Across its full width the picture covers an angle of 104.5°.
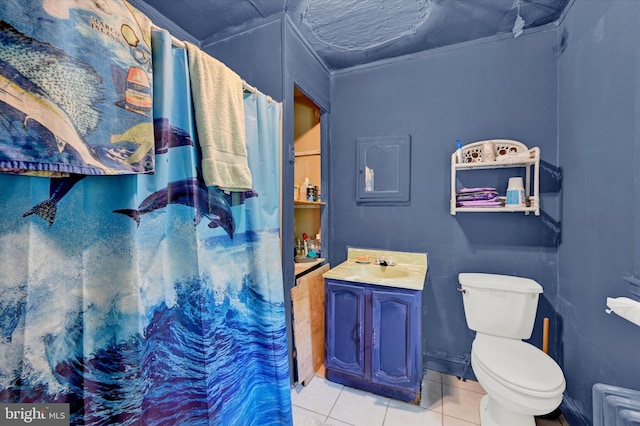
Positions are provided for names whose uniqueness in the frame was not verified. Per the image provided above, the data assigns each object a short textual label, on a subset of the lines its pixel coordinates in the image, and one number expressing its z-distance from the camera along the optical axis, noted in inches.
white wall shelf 64.2
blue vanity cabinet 62.2
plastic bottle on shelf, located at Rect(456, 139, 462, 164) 71.9
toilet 46.8
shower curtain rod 36.6
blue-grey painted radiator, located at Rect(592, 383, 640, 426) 31.5
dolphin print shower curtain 26.4
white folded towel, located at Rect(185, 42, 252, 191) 39.3
